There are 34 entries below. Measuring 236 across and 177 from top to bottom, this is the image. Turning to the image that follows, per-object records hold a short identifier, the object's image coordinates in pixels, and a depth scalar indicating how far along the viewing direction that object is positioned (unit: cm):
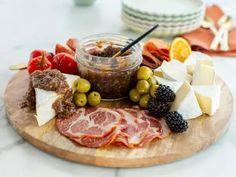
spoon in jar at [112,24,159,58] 57
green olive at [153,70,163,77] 59
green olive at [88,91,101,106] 55
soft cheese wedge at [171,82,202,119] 53
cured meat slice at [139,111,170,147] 49
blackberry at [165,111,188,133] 50
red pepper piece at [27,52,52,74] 58
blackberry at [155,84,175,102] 53
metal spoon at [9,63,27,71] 63
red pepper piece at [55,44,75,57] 63
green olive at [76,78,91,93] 55
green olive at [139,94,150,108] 55
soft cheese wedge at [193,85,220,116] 53
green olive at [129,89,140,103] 56
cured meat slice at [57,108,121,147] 49
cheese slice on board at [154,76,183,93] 54
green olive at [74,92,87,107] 54
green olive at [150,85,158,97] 55
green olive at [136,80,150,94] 56
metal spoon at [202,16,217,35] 77
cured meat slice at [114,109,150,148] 49
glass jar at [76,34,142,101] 56
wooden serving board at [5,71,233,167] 47
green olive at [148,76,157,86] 56
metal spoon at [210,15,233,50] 73
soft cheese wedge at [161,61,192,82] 58
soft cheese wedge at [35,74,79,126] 51
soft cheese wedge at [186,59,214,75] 59
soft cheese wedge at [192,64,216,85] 57
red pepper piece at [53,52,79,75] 59
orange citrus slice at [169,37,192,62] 63
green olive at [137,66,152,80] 57
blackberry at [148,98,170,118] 53
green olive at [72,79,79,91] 55
